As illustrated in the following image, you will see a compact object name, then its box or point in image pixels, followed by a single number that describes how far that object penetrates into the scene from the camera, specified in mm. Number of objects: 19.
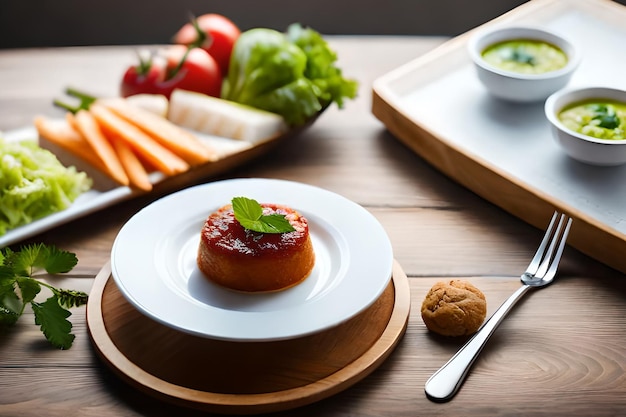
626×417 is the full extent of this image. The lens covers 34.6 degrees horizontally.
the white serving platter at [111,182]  774
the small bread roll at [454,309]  674
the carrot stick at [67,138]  860
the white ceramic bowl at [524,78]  903
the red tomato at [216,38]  1072
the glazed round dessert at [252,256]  674
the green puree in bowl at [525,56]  942
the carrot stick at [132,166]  828
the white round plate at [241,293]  621
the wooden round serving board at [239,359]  621
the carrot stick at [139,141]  847
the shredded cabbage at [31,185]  768
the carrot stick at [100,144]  832
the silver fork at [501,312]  637
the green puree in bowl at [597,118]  817
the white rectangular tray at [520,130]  790
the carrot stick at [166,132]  865
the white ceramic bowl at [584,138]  799
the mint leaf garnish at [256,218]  674
